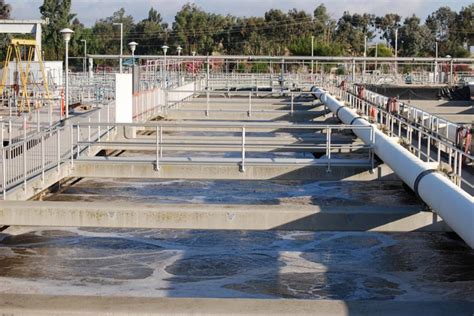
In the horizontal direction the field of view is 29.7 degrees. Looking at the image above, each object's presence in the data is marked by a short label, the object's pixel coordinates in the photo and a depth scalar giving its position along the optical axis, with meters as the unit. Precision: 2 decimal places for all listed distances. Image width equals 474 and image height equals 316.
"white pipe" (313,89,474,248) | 9.74
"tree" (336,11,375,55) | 129.00
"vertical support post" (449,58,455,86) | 57.22
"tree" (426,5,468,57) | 128.82
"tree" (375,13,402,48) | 140.88
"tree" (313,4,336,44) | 125.71
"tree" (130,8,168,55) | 125.69
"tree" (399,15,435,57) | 130.50
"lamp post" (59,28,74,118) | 24.41
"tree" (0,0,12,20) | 112.26
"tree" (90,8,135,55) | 120.38
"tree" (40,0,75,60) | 92.51
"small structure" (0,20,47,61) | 36.97
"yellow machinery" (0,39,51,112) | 33.06
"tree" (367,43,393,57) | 105.62
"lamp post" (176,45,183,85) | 46.91
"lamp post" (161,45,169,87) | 41.97
